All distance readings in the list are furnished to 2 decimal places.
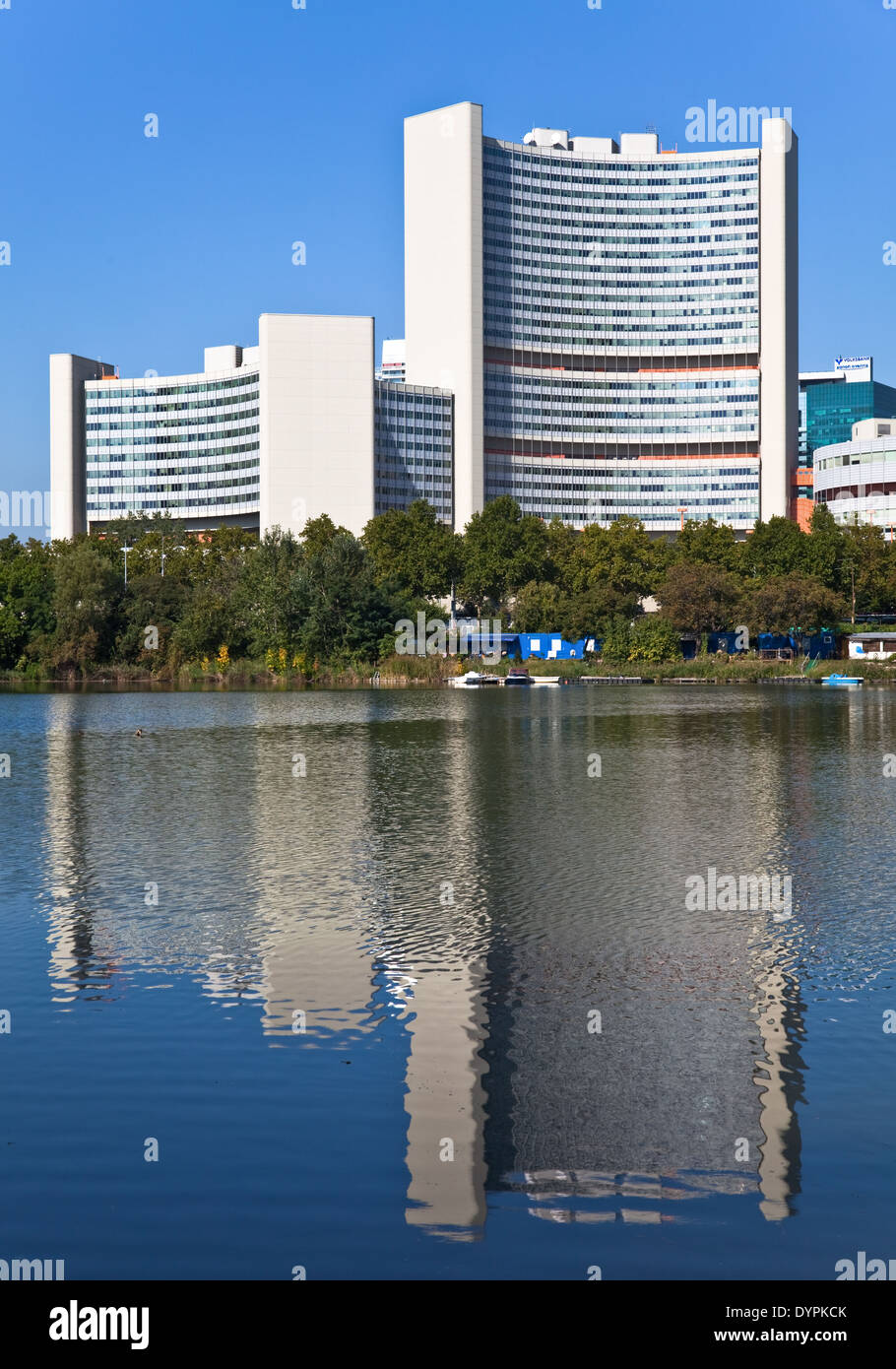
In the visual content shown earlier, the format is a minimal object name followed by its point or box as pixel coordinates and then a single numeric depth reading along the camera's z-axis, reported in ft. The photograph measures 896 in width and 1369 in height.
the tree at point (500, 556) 516.73
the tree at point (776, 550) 496.64
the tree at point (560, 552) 525.75
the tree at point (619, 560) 503.61
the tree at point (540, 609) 485.97
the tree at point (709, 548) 516.32
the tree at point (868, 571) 503.61
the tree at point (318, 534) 513.86
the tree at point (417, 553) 515.09
